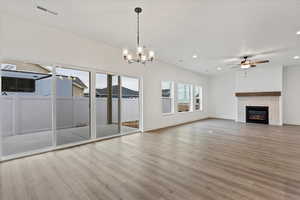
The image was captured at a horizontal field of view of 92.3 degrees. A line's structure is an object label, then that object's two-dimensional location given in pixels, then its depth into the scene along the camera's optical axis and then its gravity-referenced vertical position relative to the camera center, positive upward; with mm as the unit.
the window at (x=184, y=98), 7778 +64
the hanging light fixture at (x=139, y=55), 2861 +969
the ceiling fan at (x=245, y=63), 5266 +1385
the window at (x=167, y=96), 6949 +154
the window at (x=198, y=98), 9281 +69
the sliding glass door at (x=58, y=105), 3834 -181
